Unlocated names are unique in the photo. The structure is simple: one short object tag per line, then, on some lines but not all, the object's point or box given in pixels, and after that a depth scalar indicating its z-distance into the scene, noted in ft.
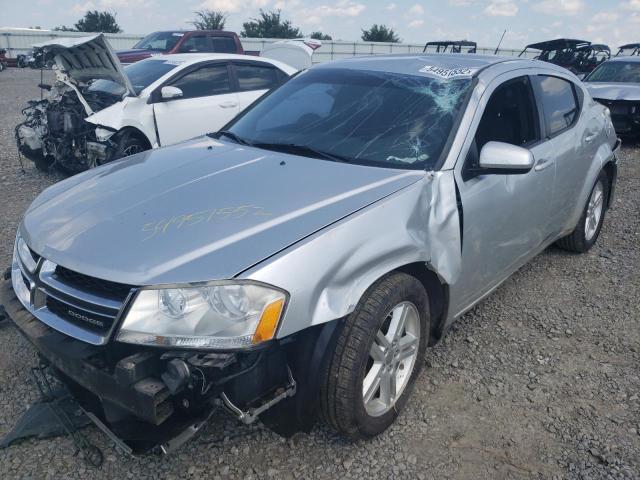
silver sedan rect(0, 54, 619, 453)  5.96
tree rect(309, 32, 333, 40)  145.99
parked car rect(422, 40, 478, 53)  50.06
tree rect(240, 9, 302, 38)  138.41
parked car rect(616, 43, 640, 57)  61.16
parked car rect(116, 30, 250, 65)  45.55
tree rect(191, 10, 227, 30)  124.62
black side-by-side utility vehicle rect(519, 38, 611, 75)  54.60
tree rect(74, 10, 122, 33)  139.17
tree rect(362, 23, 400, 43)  149.07
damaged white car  20.25
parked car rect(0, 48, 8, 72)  82.94
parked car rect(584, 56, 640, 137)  30.25
